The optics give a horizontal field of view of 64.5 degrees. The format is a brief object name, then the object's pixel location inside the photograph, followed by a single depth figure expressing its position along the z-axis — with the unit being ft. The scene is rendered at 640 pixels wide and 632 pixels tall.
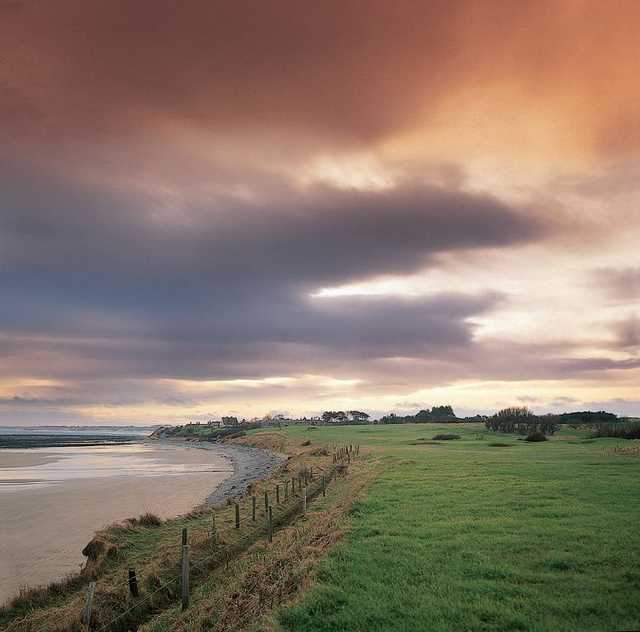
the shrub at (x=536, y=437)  295.48
